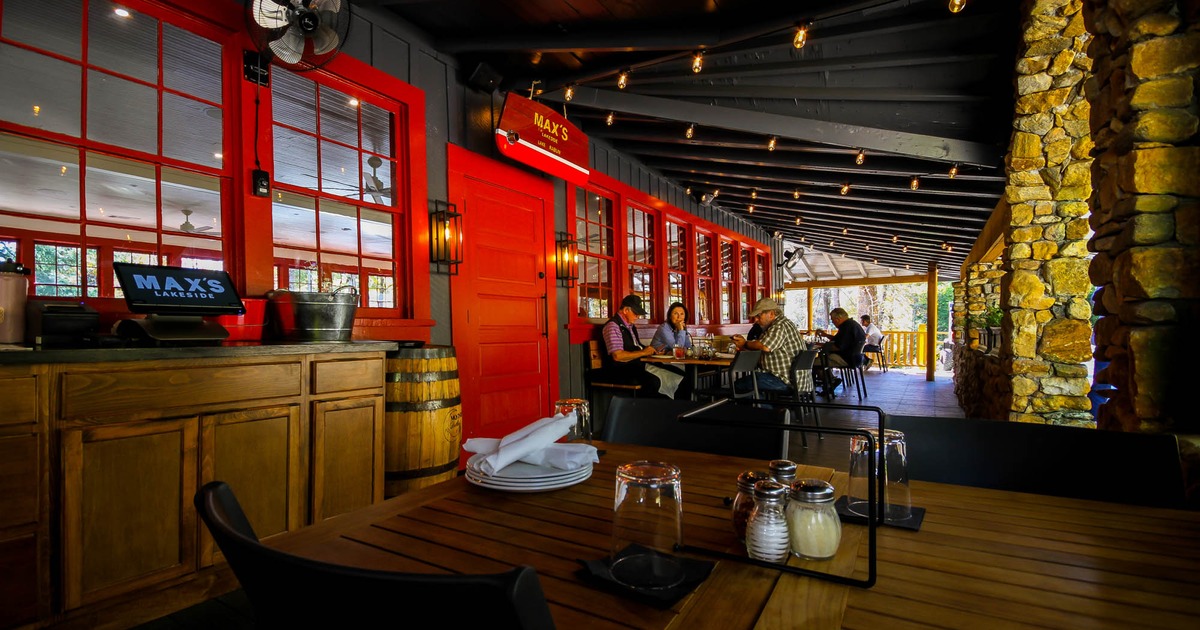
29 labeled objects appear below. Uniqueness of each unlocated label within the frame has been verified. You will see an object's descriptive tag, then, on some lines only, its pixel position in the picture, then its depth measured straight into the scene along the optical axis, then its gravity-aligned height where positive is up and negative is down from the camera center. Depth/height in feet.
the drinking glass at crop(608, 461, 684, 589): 2.58 -1.02
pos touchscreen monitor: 6.93 +0.25
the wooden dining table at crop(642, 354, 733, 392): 15.71 -1.35
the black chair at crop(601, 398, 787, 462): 5.18 -1.19
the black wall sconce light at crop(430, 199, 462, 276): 13.05 +1.94
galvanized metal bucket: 8.63 +0.06
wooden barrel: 9.29 -1.80
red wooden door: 13.98 +0.59
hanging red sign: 14.32 +5.08
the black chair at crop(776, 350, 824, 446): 16.66 -1.97
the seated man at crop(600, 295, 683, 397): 17.24 -1.28
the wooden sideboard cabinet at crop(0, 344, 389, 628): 5.67 -1.85
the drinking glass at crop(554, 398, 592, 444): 4.58 -0.88
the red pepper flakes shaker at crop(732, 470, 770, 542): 2.79 -1.00
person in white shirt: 41.98 -1.41
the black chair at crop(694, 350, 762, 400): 15.55 -1.49
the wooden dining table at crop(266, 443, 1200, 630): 2.21 -1.23
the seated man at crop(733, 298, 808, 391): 17.06 -1.10
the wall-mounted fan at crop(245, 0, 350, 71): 9.12 +5.06
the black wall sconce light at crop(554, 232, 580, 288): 17.69 +1.92
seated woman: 20.10 -0.57
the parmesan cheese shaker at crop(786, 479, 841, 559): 2.63 -1.02
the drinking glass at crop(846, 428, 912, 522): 3.27 -0.99
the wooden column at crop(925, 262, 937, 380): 37.24 -0.36
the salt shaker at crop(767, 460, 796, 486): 2.94 -0.86
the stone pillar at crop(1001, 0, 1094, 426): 10.73 +1.77
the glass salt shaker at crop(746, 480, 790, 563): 2.63 -1.05
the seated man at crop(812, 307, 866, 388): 25.52 -1.51
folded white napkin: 3.87 -0.98
